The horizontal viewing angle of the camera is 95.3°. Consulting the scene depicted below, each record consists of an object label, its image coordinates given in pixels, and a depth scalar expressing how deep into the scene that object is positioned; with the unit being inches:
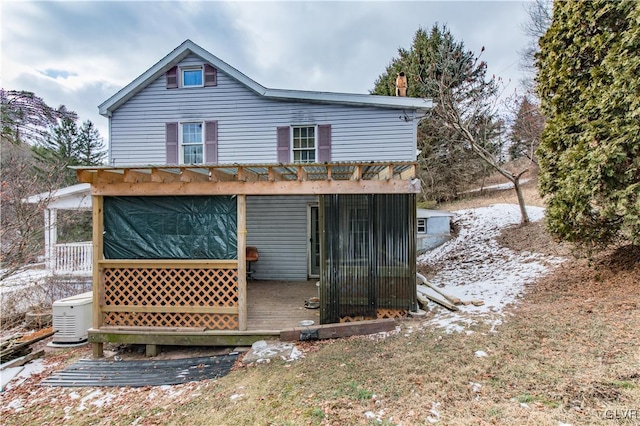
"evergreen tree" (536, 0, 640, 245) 178.2
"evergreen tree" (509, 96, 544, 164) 518.9
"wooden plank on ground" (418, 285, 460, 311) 217.2
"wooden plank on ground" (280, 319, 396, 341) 185.0
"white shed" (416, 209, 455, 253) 475.8
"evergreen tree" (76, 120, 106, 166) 812.3
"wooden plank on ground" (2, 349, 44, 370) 196.6
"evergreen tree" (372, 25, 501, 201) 547.1
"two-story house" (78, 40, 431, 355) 188.2
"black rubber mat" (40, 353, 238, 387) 157.8
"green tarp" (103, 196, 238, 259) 191.2
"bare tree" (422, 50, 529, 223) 422.0
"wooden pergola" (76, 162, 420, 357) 187.8
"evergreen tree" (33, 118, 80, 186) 708.7
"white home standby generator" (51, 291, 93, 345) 222.7
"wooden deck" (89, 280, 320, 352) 185.9
